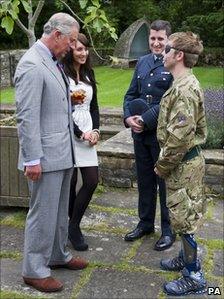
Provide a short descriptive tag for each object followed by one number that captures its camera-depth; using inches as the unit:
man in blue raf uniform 165.5
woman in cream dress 166.1
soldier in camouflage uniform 135.6
